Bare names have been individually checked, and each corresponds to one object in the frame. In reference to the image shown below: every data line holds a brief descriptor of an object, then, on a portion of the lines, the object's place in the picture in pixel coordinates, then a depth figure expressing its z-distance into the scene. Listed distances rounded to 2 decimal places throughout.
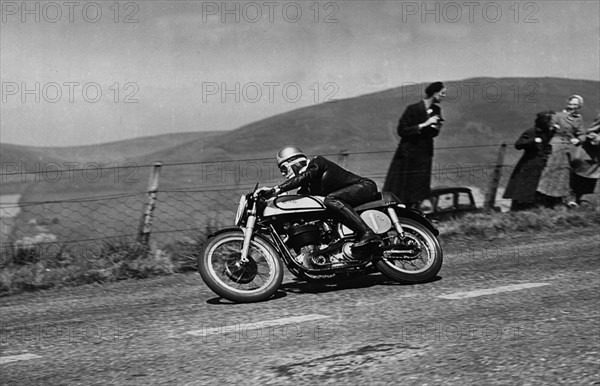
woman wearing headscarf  14.27
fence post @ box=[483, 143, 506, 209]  14.67
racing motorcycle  7.81
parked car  13.79
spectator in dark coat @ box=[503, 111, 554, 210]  14.16
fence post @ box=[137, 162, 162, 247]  11.30
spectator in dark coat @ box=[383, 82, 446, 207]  13.02
